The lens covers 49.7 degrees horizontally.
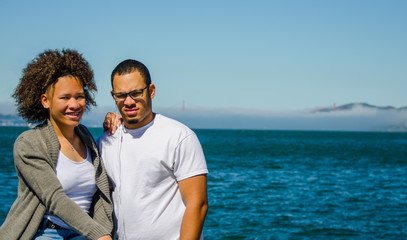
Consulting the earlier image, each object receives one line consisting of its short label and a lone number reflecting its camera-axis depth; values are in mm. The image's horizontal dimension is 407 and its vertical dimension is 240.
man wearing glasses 3107
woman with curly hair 2834
